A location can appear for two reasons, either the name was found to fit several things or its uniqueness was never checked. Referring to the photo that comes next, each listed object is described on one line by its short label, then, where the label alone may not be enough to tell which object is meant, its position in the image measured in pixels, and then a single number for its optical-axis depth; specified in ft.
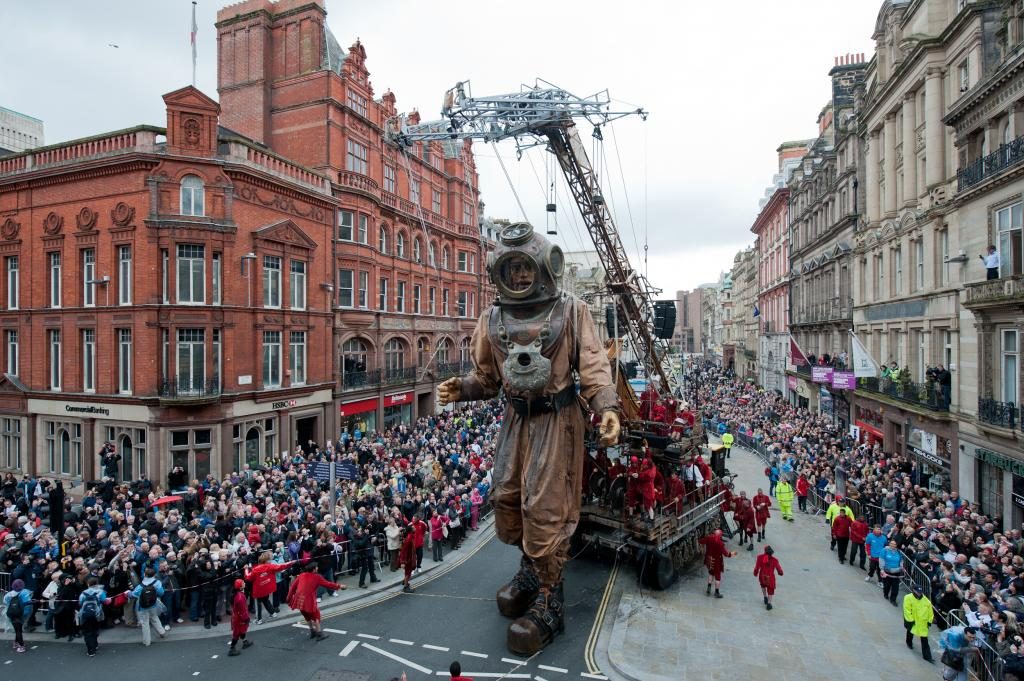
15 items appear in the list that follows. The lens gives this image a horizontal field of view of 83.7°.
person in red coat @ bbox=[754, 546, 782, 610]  36.65
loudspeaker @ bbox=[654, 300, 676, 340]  58.18
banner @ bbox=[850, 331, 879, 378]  75.41
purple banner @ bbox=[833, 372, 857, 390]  85.20
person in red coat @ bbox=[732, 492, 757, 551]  49.29
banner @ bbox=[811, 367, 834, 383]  94.91
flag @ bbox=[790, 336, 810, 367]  97.86
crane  54.95
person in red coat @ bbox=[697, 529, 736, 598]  38.27
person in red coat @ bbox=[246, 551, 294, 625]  33.50
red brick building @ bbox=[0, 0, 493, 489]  67.00
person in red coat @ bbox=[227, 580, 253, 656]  31.09
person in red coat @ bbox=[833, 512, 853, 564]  46.73
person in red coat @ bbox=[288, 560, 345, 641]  31.19
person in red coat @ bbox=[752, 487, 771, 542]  50.03
